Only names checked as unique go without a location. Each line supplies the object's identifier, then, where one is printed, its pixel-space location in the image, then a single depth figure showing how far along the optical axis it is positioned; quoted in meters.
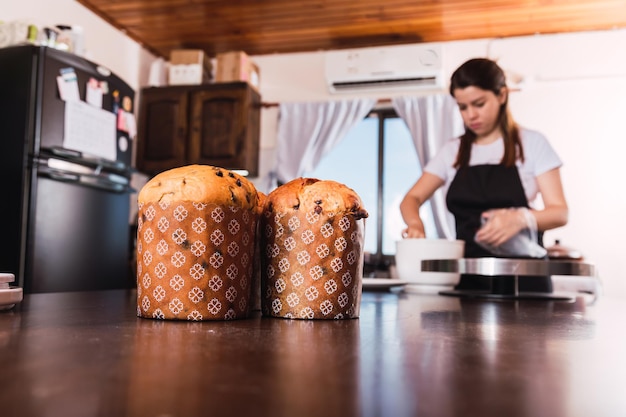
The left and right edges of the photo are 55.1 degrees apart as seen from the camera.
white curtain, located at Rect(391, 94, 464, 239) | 4.07
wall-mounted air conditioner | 4.06
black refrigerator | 2.66
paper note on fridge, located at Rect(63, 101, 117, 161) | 2.82
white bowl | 1.46
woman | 1.76
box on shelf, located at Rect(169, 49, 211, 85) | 4.20
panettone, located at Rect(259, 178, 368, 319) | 0.60
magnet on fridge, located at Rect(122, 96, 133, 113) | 3.30
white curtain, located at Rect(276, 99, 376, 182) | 4.30
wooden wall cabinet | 4.09
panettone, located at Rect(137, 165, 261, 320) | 0.55
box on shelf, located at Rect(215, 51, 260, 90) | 4.12
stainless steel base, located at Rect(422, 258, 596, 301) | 1.15
